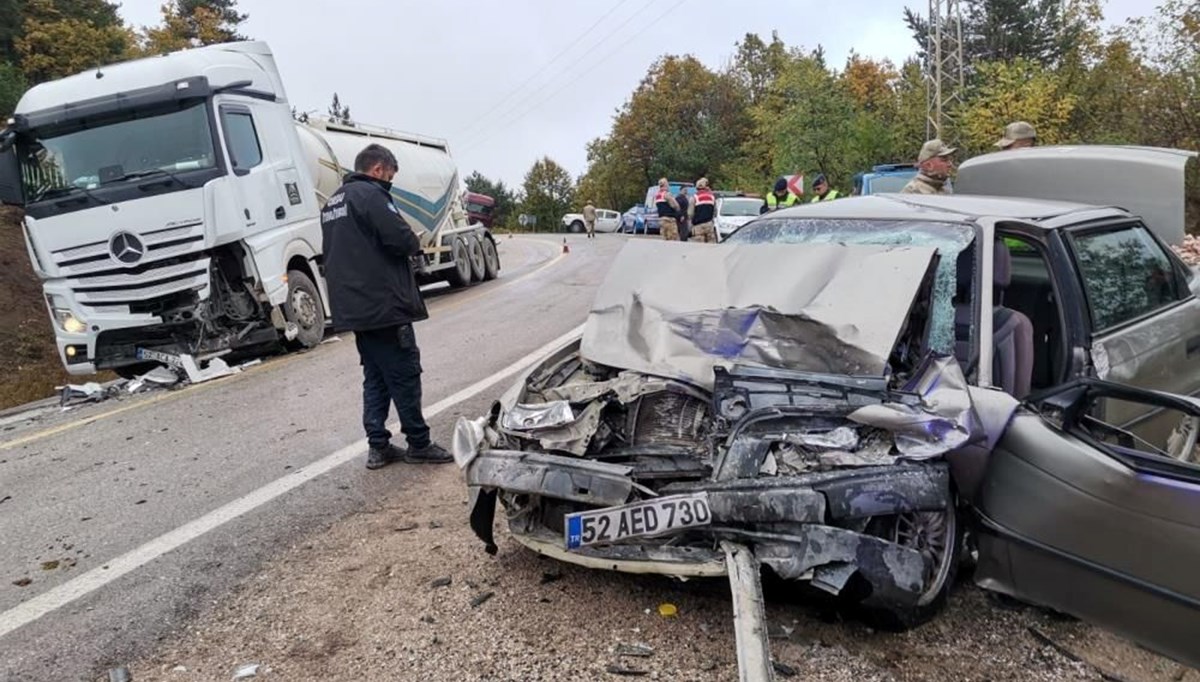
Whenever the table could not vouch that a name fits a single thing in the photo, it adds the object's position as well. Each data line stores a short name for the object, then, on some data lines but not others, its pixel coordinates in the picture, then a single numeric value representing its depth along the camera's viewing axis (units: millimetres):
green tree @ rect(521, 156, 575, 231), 71500
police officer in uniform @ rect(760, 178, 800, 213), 9812
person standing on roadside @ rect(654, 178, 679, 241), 15641
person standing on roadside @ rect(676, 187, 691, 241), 15758
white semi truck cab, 7879
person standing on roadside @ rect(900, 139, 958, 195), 6286
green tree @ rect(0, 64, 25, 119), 16312
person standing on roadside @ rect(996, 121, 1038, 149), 6949
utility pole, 23828
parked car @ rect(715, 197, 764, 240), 19141
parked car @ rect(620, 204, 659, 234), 30944
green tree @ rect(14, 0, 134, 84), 19219
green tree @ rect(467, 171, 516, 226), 77062
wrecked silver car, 2514
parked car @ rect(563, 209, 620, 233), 41719
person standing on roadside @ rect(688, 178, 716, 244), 14242
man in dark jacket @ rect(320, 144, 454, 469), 4598
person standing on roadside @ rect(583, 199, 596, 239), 36281
